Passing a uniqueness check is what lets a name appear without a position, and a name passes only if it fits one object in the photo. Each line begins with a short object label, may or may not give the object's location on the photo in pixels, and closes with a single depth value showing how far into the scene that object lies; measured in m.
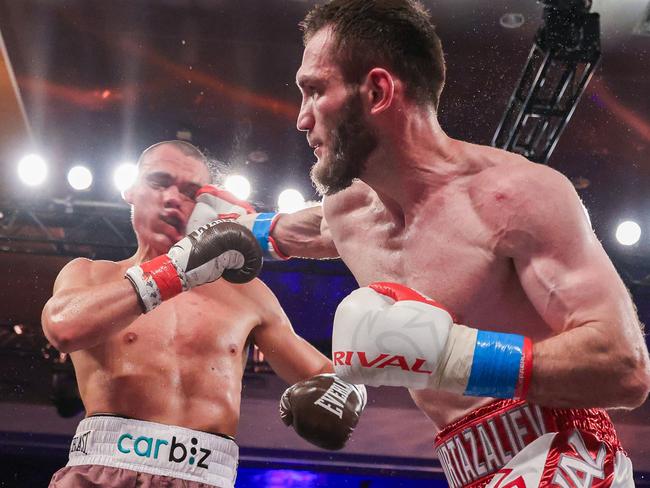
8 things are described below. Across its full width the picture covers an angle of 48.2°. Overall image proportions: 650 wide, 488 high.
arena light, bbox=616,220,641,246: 6.14
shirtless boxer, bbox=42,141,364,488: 2.28
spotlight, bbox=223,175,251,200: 5.75
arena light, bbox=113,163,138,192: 5.85
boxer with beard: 1.31
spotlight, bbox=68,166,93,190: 5.87
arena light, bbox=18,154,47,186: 5.75
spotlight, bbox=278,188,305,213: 5.88
